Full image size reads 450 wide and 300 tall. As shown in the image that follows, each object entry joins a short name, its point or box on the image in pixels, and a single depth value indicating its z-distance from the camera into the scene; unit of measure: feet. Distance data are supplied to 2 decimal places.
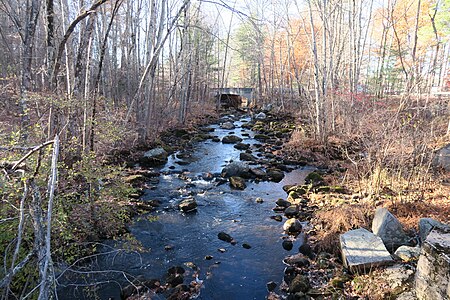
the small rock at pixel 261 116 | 71.97
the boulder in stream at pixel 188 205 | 23.56
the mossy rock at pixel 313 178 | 28.84
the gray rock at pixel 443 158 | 25.35
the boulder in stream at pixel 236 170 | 32.04
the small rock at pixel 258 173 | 31.74
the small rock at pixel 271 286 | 14.59
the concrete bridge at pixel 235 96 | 99.93
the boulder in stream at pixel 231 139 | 49.37
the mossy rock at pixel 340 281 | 14.06
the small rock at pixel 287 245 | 18.11
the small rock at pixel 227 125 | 62.64
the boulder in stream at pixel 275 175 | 31.17
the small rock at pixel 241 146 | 45.16
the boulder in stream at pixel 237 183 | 28.91
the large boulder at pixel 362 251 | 14.39
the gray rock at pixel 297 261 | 16.33
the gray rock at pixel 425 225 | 15.46
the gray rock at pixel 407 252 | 14.33
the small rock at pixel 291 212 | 22.36
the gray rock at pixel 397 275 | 12.71
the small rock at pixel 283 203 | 24.16
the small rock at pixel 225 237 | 19.34
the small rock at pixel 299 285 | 13.88
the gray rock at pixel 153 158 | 35.29
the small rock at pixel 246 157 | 38.43
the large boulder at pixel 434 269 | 9.83
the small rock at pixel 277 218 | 21.81
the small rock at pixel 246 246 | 18.45
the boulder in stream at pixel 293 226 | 20.01
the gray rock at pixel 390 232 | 16.10
